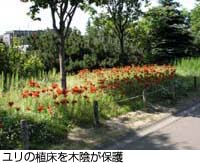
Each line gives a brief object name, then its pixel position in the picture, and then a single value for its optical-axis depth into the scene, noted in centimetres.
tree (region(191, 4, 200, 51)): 1915
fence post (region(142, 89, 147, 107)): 682
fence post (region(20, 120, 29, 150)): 408
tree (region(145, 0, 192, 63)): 1499
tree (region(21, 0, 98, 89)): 647
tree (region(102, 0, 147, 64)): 1108
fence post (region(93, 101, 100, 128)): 528
